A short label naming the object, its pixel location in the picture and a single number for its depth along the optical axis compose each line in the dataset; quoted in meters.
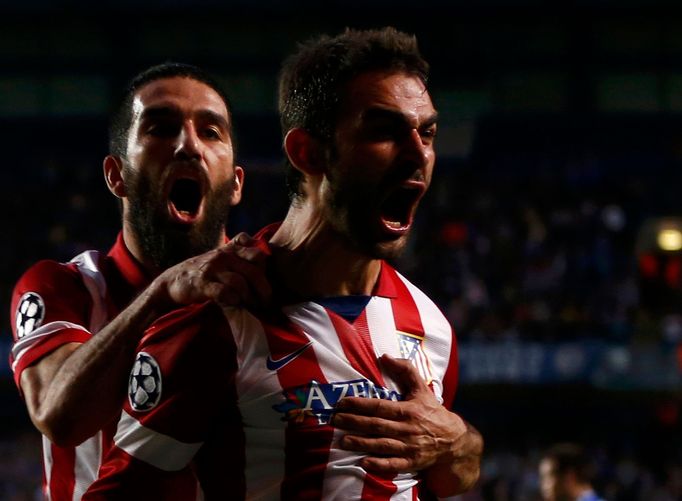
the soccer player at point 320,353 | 2.48
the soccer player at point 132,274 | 2.78
